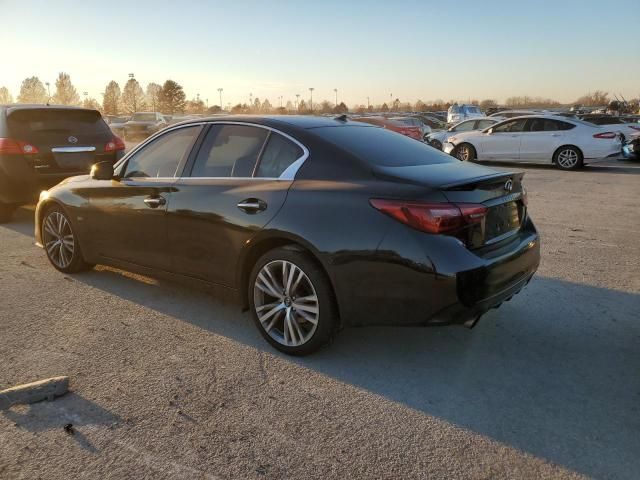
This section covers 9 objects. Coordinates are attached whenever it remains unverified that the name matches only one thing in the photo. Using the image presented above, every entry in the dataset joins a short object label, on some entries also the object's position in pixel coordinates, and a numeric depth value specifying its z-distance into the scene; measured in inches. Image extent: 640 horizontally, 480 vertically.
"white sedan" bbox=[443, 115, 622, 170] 600.1
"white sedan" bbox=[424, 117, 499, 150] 758.5
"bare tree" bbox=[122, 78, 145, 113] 4575.8
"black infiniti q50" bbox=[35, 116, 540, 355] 122.5
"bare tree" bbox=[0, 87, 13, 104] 5078.7
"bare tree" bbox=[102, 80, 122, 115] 4276.1
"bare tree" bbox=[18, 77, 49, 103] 4692.4
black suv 294.7
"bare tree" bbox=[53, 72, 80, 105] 4720.5
